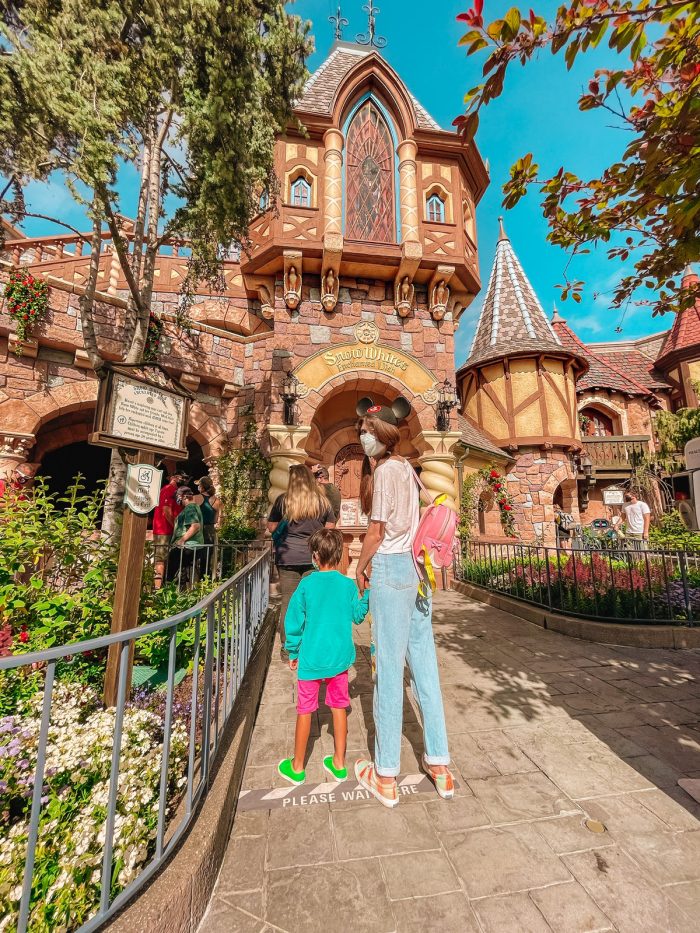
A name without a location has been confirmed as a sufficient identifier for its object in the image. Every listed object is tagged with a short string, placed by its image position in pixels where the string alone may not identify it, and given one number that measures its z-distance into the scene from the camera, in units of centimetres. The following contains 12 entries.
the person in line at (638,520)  838
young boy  230
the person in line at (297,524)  397
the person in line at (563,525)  1388
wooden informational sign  282
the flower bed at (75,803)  136
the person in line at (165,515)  593
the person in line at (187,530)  515
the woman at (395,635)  213
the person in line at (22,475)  597
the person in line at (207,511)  586
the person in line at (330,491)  525
